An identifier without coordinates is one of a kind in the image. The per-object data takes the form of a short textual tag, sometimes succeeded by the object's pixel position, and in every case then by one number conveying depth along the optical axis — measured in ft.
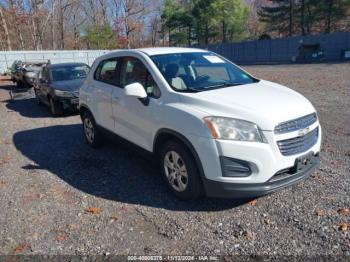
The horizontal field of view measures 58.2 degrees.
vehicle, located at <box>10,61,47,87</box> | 56.29
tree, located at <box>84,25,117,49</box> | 161.99
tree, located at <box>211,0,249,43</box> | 161.38
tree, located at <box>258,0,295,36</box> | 149.82
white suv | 10.52
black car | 29.76
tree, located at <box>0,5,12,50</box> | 121.95
